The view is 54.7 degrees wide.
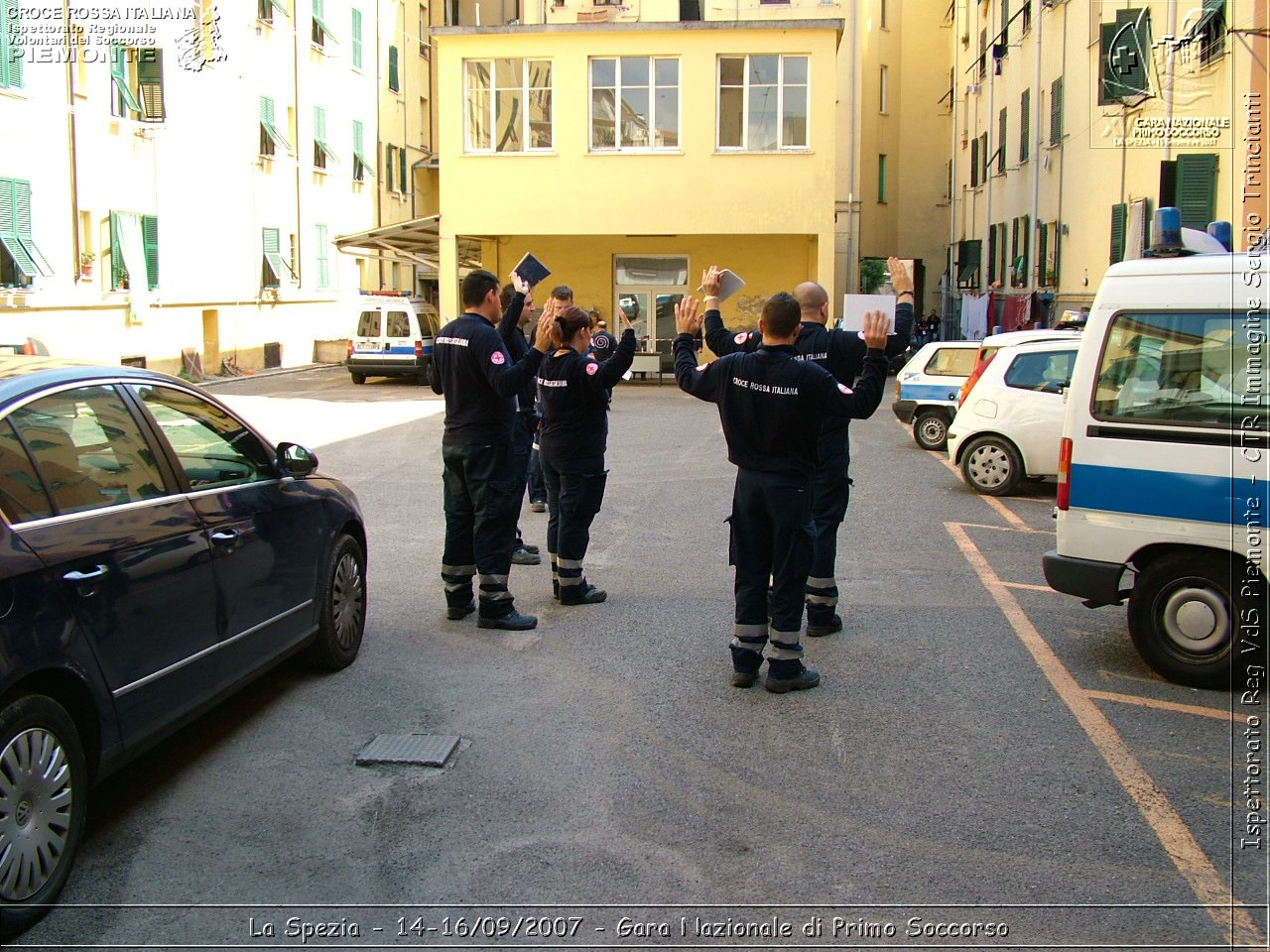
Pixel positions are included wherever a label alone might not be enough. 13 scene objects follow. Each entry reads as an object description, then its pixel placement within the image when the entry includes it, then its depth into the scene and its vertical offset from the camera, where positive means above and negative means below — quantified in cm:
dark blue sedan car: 379 -81
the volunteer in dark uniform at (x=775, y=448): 583 -44
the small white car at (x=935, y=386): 1641 -39
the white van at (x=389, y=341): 2806 +39
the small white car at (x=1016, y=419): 1270 -65
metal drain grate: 512 -167
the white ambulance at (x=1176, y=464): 588 -53
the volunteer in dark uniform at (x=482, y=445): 709 -51
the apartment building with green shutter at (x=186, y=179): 2234 +405
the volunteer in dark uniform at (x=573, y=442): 771 -54
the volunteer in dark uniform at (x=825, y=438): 666 -46
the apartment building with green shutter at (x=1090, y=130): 1564 +370
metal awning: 2969 +307
